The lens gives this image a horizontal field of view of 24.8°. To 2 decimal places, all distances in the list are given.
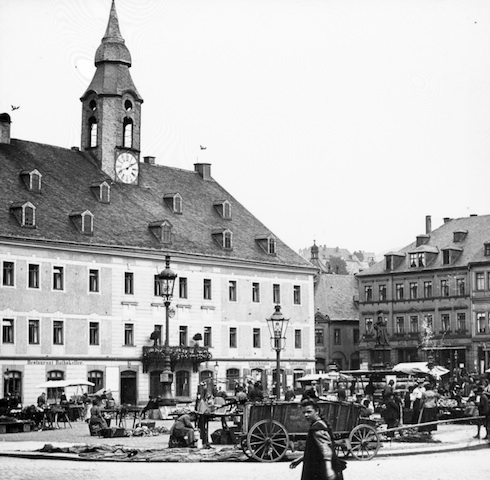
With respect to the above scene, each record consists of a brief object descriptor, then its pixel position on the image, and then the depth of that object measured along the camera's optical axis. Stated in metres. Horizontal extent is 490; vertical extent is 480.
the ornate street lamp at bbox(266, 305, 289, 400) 33.62
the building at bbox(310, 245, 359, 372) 94.69
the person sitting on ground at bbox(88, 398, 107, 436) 33.72
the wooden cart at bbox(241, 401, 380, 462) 23.41
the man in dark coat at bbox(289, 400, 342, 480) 13.97
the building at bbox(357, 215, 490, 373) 83.25
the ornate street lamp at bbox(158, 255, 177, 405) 37.19
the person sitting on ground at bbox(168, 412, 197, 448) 27.12
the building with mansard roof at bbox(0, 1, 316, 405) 55.53
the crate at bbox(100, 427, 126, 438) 32.78
